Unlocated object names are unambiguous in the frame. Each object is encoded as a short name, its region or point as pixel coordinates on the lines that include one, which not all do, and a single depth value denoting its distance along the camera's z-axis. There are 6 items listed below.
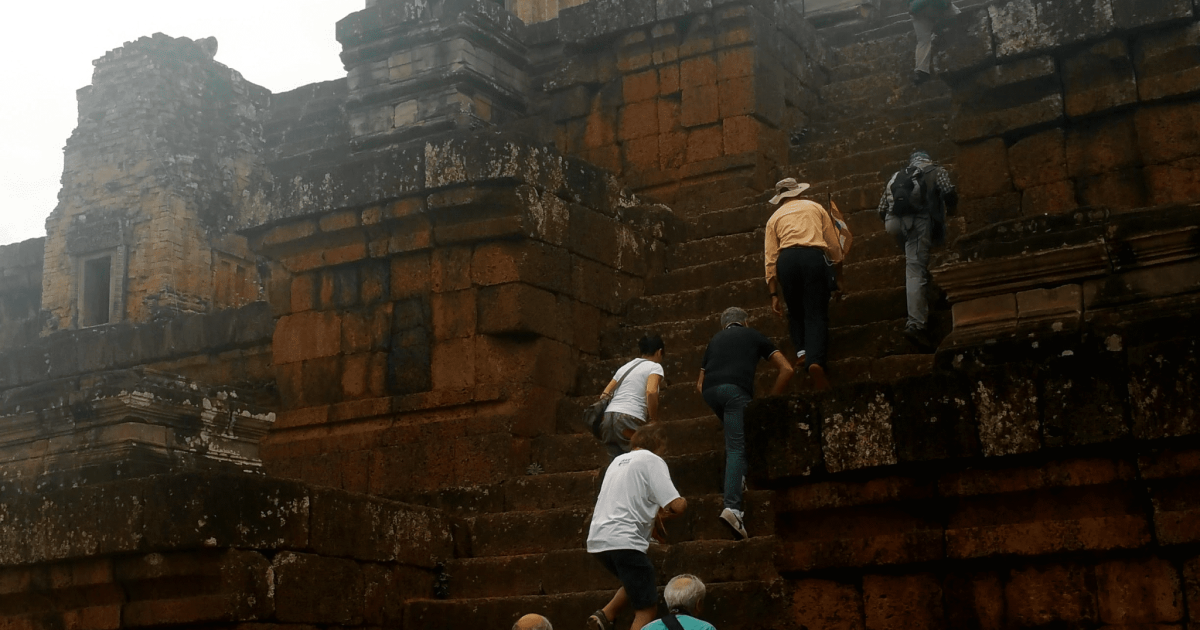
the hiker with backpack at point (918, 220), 8.98
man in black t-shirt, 7.55
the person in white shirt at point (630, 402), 8.21
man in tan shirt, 8.83
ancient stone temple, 5.57
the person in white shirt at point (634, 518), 6.70
